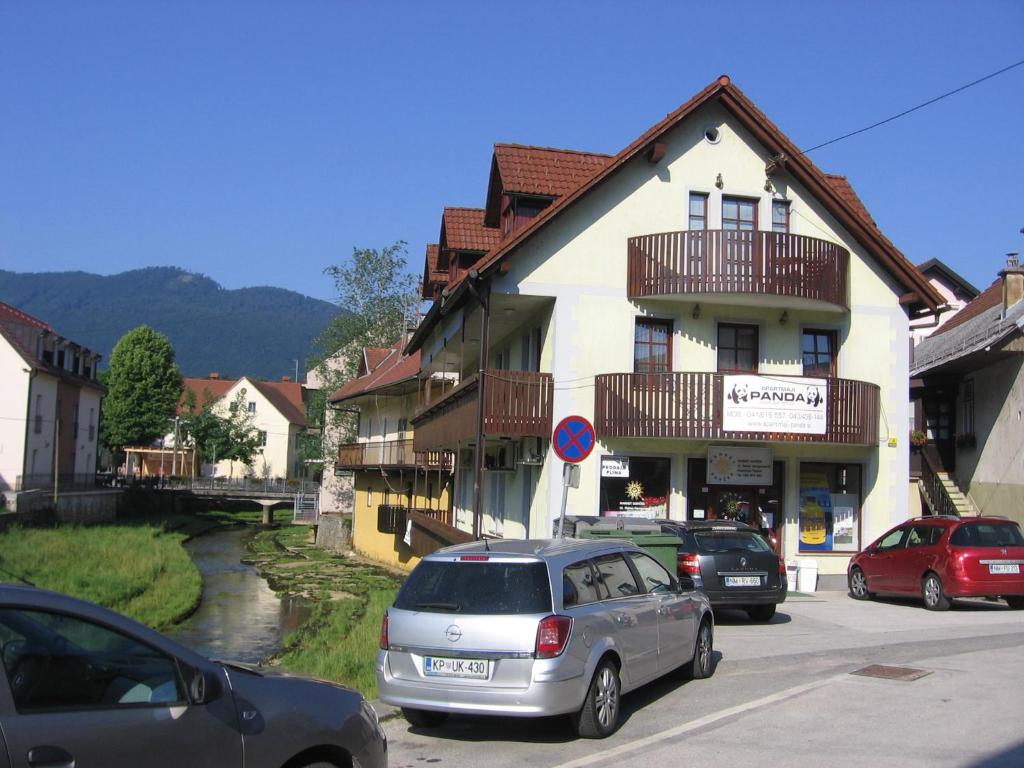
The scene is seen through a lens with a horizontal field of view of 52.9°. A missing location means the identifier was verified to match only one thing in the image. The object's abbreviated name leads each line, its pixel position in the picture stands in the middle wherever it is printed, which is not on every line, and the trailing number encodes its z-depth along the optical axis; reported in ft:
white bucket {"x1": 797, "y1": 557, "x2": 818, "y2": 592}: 69.62
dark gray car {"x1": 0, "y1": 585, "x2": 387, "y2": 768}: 14.02
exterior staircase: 94.63
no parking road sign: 47.65
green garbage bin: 47.24
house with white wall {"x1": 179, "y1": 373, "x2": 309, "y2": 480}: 343.87
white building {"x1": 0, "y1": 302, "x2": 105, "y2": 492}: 178.81
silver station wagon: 26.40
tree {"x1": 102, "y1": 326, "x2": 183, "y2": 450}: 294.25
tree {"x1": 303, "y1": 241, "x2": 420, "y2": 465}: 193.67
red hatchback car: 54.65
